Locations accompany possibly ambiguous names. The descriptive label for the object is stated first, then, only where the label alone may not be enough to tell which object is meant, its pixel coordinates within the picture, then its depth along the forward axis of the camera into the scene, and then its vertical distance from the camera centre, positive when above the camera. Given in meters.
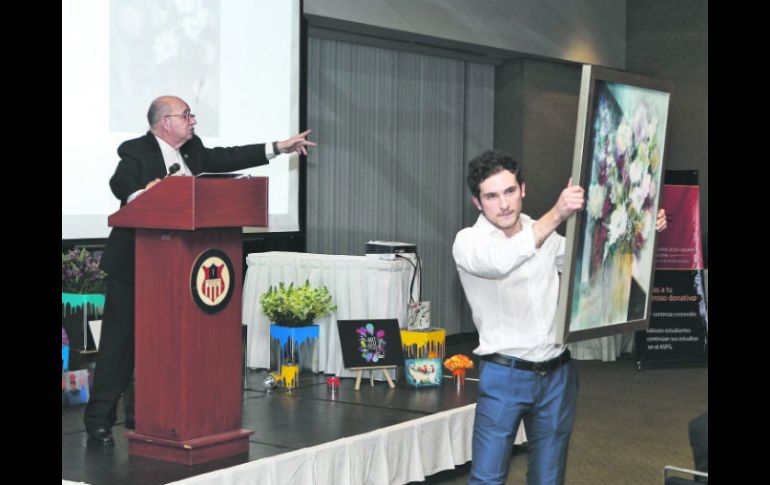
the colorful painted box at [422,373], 5.67 -0.75
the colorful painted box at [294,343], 5.89 -0.64
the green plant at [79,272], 5.68 -0.21
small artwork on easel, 5.61 -0.59
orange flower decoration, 5.62 -0.68
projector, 6.34 -0.06
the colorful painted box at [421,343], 5.92 -0.60
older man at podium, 4.29 -0.10
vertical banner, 8.33 -0.35
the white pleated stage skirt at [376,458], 3.88 -0.93
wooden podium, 3.81 -0.30
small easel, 5.62 -0.77
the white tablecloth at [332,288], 6.10 -0.30
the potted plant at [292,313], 5.88 -0.44
